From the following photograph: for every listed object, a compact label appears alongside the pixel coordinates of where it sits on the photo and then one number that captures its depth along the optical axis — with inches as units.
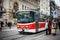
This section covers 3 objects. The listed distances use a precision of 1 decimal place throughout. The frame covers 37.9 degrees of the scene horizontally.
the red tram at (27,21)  426.3
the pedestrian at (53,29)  395.3
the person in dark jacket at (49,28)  410.7
